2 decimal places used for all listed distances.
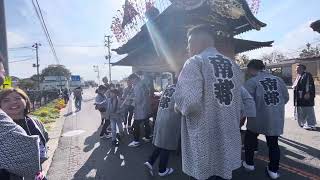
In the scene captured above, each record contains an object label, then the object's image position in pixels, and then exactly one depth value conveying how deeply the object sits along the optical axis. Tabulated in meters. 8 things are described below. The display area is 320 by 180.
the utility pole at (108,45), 30.38
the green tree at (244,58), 21.62
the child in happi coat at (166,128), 2.89
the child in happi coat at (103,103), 5.20
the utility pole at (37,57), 31.26
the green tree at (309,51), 26.79
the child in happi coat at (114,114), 4.48
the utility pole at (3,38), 2.51
